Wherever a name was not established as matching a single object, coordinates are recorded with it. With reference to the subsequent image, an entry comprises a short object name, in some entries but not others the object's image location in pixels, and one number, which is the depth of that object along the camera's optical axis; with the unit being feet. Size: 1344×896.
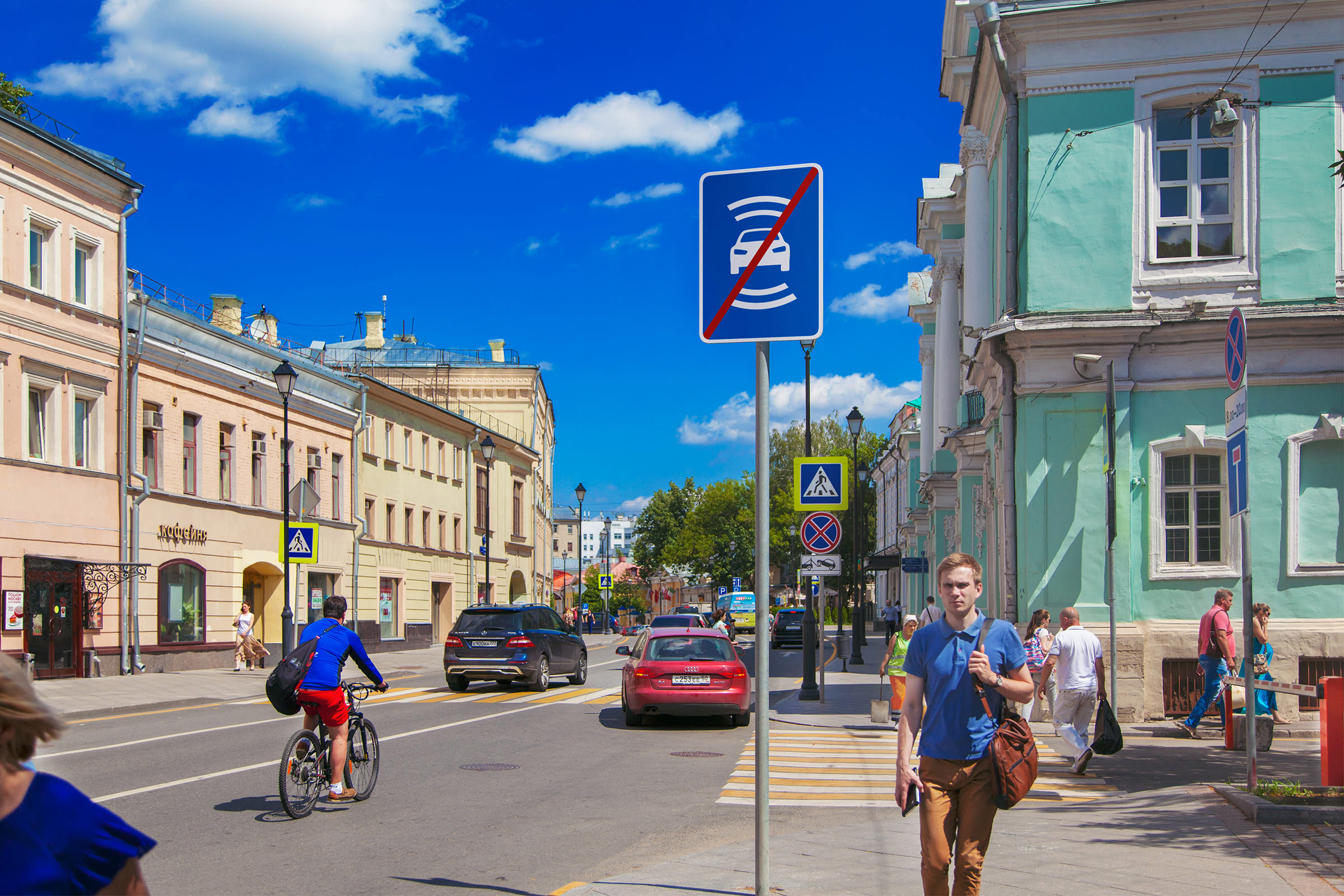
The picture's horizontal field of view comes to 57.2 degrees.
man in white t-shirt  42.57
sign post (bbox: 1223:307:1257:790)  32.07
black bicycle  32.01
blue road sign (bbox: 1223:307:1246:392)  32.68
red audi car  58.29
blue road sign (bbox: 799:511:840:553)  67.31
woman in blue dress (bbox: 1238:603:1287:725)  48.52
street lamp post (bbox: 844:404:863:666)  102.68
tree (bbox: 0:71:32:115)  114.42
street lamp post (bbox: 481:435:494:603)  136.05
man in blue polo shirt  18.52
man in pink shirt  49.67
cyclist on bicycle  32.89
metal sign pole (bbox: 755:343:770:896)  19.25
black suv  78.48
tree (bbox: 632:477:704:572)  375.86
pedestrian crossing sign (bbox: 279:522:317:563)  87.92
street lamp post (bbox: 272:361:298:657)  91.35
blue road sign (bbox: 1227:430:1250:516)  32.91
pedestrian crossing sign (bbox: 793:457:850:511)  64.64
